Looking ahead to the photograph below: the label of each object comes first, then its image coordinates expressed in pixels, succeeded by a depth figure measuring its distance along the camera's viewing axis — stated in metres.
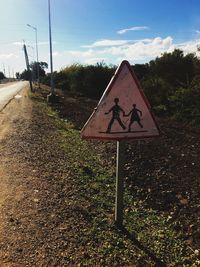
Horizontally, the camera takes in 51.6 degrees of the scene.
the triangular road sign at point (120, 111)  2.26
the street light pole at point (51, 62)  14.60
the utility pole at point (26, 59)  26.00
